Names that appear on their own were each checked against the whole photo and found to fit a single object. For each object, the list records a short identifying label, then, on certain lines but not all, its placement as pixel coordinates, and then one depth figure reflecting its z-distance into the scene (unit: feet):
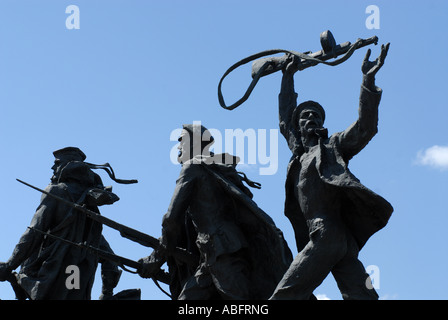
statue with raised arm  35.96
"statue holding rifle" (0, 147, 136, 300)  42.78
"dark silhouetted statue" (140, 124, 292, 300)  38.37
